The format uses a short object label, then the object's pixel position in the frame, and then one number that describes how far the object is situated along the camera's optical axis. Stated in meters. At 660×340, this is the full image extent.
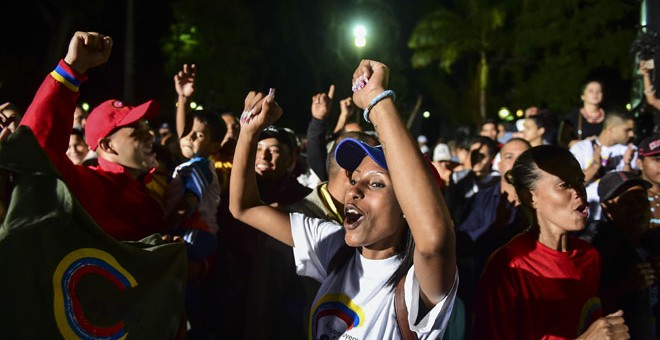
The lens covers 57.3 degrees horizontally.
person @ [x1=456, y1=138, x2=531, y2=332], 4.56
